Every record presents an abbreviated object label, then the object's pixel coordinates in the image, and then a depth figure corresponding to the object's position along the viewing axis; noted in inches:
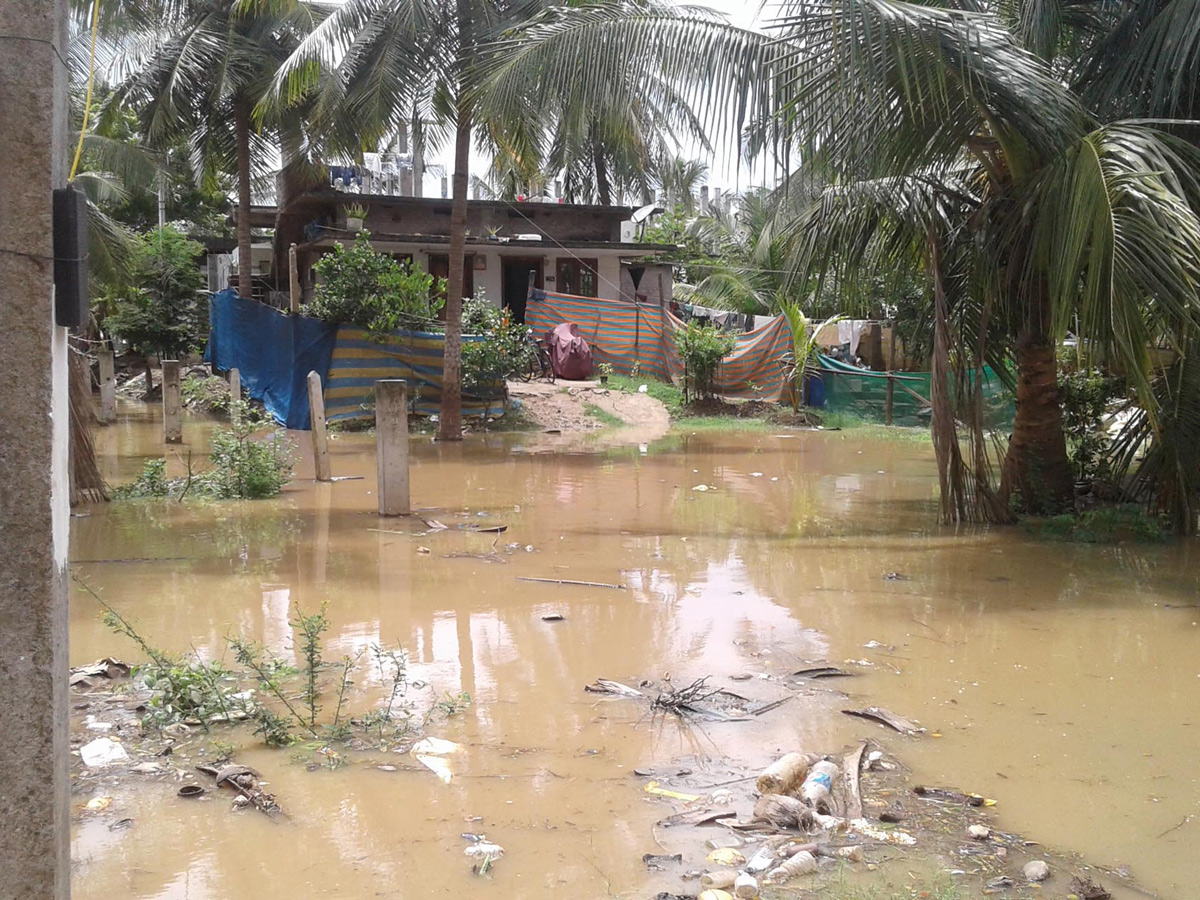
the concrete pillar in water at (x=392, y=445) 387.5
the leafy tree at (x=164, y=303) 938.7
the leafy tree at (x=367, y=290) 692.1
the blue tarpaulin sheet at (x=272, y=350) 716.0
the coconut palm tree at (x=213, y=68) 818.8
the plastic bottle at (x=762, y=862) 145.6
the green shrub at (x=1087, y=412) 439.8
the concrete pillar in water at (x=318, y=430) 469.4
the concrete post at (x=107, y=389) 752.3
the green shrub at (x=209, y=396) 789.2
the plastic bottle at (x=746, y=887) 137.7
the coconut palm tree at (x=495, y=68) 351.6
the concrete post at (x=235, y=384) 681.6
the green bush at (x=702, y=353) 808.9
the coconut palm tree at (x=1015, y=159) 295.9
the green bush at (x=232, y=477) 446.3
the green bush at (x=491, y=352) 721.0
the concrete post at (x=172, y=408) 626.5
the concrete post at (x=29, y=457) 92.7
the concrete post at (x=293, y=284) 736.3
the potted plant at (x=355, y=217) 850.8
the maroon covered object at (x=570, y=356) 884.6
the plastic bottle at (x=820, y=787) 164.1
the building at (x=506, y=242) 913.5
